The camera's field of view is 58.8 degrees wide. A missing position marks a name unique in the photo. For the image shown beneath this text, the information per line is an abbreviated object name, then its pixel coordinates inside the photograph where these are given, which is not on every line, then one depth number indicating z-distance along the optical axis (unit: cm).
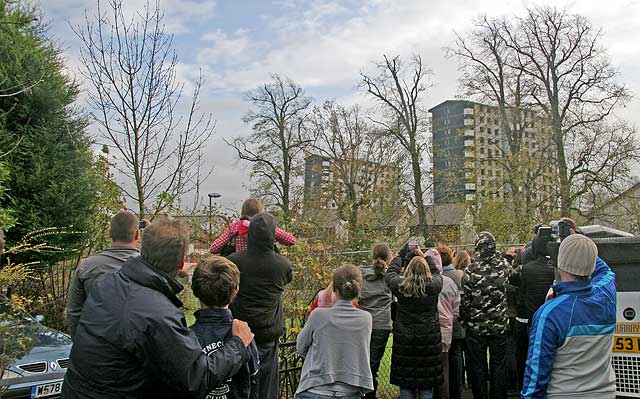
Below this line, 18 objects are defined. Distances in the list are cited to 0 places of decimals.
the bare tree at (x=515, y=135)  2428
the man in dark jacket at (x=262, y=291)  491
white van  417
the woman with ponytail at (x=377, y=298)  672
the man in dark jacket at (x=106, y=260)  434
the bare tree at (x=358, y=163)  3052
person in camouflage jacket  653
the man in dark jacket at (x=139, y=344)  261
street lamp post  926
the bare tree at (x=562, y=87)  2536
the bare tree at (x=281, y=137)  3462
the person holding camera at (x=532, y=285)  653
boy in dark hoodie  333
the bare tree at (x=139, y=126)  748
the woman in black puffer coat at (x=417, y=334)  578
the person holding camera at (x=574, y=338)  339
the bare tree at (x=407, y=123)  3244
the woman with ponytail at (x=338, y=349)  456
